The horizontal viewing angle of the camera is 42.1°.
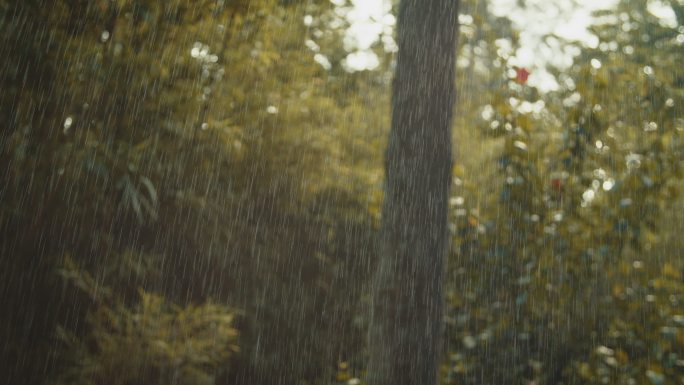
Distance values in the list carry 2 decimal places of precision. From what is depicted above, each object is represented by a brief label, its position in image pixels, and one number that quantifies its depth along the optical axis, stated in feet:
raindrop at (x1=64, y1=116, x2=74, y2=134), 22.60
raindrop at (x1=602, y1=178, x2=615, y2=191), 17.97
